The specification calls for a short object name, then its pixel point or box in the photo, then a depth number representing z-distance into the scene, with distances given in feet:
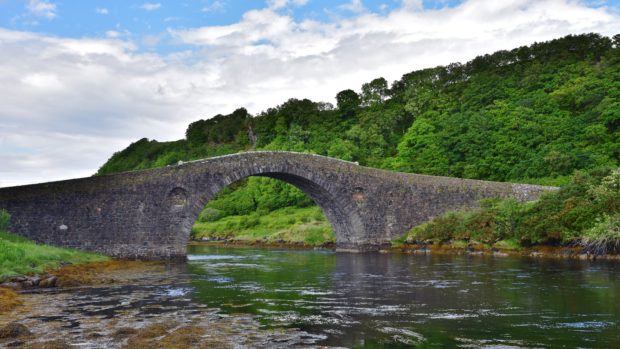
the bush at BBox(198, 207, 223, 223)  193.67
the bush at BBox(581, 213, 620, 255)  77.25
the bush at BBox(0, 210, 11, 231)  77.56
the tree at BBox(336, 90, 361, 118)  240.12
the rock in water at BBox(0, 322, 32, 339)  30.88
